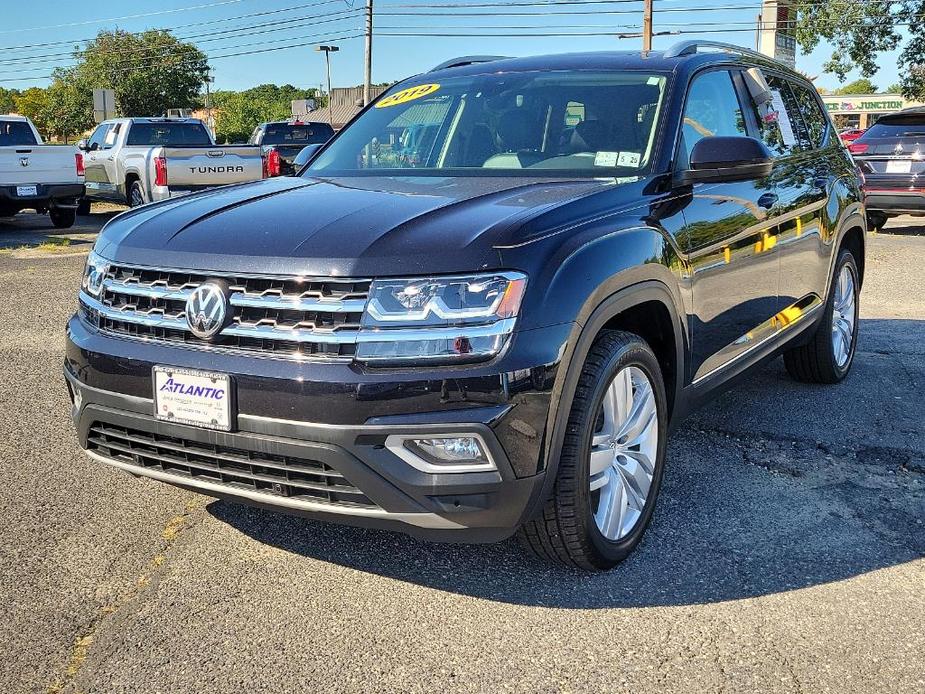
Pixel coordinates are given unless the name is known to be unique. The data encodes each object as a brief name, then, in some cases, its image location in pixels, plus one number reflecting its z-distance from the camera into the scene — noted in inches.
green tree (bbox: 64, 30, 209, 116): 2556.6
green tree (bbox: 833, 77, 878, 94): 4958.7
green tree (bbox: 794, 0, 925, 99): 1408.7
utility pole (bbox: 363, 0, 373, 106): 1646.2
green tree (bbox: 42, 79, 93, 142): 2741.1
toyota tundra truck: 536.7
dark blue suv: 105.9
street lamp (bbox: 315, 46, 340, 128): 2549.7
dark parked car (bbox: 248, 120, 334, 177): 879.1
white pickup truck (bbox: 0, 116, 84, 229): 578.2
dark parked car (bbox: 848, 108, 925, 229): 526.6
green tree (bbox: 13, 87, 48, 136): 3019.2
